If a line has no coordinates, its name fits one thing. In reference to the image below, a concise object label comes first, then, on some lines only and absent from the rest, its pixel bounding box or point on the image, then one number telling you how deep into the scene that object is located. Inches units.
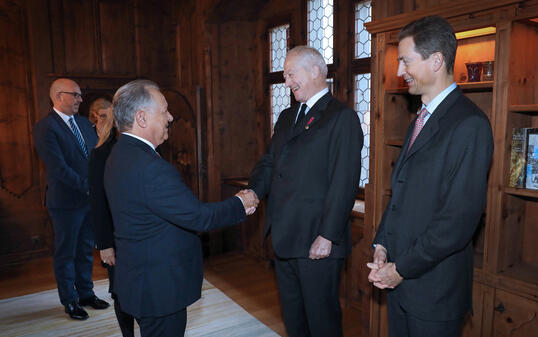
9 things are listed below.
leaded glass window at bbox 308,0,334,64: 152.3
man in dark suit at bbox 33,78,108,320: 129.6
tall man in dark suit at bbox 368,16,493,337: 59.9
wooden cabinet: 80.5
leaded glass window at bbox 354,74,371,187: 142.9
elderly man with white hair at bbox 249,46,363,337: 82.9
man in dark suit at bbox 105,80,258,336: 68.2
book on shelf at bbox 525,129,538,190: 82.4
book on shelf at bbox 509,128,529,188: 83.2
